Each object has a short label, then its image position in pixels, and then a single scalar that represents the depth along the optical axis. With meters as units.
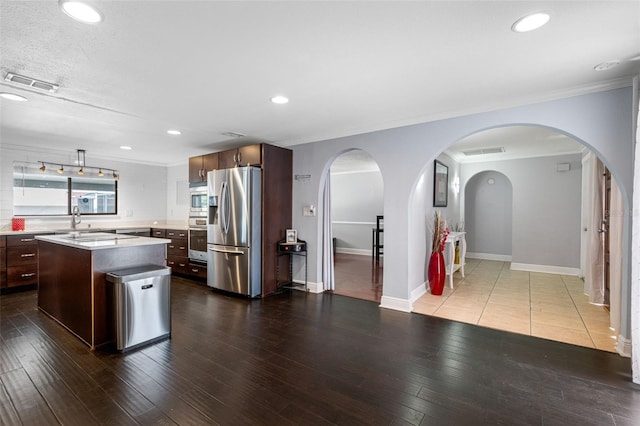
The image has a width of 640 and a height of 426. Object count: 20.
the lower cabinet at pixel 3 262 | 4.34
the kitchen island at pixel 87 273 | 2.68
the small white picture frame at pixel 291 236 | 4.61
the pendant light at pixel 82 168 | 5.32
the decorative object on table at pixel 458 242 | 6.12
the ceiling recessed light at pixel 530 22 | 1.69
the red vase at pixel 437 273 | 4.35
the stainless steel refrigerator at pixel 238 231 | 4.17
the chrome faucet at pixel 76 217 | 4.01
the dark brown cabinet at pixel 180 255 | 5.24
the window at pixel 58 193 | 5.10
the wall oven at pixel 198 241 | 5.02
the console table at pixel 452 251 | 4.86
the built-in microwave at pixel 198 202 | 5.18
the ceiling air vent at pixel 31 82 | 2.44
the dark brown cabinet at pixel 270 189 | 4.34
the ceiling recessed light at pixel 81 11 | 1.56
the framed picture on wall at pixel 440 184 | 5.21
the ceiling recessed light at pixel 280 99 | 2.93
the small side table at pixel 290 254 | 4.50
